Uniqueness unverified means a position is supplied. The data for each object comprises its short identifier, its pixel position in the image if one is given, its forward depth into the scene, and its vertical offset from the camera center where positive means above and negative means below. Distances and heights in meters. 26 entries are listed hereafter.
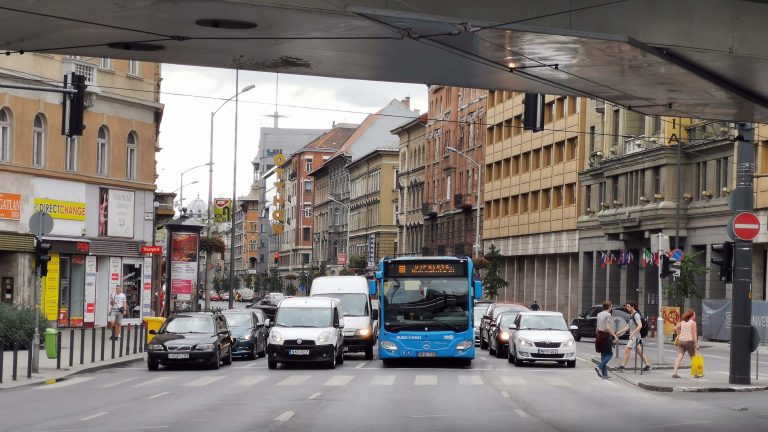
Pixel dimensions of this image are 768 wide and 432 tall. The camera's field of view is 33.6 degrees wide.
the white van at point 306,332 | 32.81 -1.88
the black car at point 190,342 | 32.12 -2.14
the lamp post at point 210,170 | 70.75 +5.23
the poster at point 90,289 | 52.68 -1.39
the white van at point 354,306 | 38.38 -1.37
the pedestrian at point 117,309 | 45.69 -1.91
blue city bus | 33.59 -1.17
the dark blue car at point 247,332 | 38.19 -2.24
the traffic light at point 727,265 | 26.62 +0.10
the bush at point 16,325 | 34.03 -1.92
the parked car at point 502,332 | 39.78 -2.13
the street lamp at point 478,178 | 81.29 +5.92
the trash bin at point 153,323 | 41.09 -2.13
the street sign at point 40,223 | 29.06 +0.72
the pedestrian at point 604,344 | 30.20 -1.84
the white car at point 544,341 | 34.53 -2.04
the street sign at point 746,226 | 26.34 +0.91
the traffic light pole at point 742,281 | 26.27 -0.24
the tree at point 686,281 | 51.78 -0.52
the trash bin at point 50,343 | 30.83 -2.14
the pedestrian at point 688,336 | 29.67 -1.57
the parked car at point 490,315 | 43.22 -1.75
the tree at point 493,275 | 76.69 -0.64
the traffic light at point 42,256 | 28.44 -0.03
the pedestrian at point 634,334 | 31.98 -1.70
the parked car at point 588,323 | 53.78 -2.43
